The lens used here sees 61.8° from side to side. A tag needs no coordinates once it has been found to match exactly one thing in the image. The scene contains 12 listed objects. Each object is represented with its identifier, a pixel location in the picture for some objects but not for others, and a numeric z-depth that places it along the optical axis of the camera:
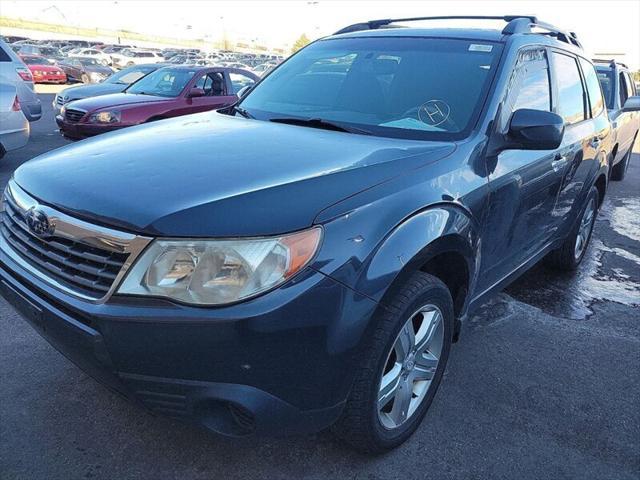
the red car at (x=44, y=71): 24.30
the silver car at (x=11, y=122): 6.61
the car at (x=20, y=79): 7.11
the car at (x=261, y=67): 29.44
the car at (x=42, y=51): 28.03
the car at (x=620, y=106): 7.55
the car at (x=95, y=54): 31.55
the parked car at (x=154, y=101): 8.11
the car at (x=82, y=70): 24.78
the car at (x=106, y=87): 10.89
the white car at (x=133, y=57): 32.94
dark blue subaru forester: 1.70
